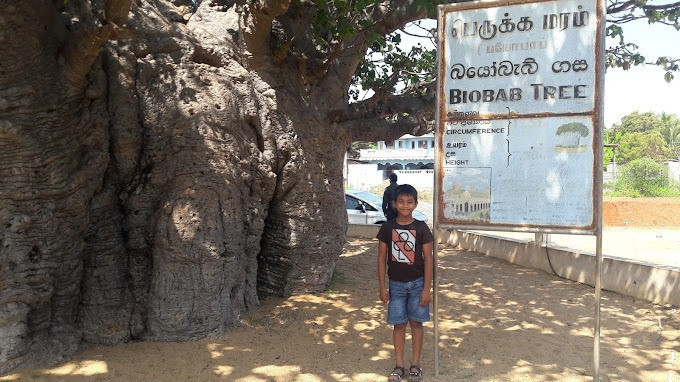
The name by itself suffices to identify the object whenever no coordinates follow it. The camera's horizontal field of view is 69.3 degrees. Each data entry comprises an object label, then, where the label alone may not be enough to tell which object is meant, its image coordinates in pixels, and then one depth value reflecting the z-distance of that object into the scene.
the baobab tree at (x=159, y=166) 3.80
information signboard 3.67
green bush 23.80
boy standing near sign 3.78
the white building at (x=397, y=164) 37.34
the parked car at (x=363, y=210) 13.61
